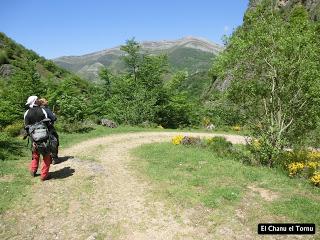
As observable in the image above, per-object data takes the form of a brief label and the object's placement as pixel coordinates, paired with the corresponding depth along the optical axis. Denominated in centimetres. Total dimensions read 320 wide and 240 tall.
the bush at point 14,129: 1420
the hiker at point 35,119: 795
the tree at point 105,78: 3127
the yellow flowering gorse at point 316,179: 852
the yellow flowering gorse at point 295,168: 962
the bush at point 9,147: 1043
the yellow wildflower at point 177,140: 1353
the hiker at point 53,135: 864
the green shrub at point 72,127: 1618
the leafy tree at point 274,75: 975
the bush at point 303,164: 934
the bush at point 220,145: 1174
